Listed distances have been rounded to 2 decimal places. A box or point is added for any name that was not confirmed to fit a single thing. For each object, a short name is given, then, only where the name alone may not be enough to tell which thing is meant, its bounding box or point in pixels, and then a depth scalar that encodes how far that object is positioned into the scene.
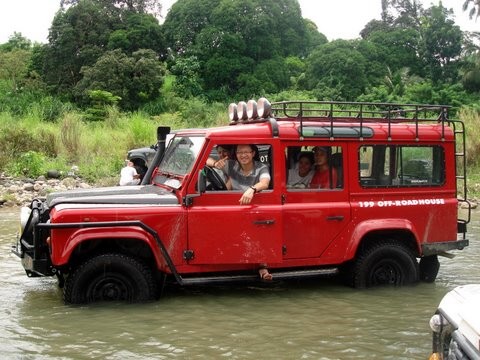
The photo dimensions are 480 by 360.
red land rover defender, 6.46
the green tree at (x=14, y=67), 38.72
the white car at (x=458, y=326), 3.00
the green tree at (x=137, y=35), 39.00
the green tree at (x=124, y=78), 35.00
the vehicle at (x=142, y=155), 12.59
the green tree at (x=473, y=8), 37.06
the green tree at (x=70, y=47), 38.50
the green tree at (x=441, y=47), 41.44
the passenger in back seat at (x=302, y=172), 7.03
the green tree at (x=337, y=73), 38.06
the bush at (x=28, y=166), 18.89
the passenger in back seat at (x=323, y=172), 7.18
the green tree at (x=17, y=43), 47.37
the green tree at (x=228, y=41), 41.91
